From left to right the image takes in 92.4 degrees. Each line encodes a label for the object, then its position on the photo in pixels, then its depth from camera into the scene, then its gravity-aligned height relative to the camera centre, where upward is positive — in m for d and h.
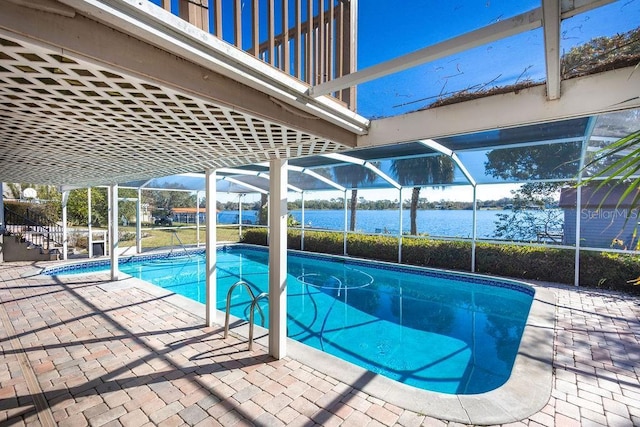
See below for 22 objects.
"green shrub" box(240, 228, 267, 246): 16.53 -1.55
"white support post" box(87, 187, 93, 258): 11.28 -1.06
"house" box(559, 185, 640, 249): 10.04 -0.31
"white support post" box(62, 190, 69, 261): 10.78 -0.91
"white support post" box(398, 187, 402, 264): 11.45 -1.04
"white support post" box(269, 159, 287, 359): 4.25 -0.68
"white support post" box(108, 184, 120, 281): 8.12 -0.56
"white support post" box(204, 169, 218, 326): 5.32 -0.60
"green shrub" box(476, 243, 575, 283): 8.82 -1.57
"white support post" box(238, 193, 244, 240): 17.25 -0.34
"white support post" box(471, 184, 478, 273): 9.94 -0.68
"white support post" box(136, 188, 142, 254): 12.95 -0.82
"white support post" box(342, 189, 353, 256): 12.98 -0.86
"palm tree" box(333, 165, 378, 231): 10.58 +1.24
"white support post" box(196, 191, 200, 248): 15.13 -0.06
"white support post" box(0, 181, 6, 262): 10.03 -0.71
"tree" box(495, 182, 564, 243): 11.53 -0.17
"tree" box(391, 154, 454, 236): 9.38 +1.28
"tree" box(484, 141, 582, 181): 8.09 +1.36
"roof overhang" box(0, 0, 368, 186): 1.39 +0.74
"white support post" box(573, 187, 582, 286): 7.90 -1.11
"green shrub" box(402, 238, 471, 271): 10.65 -1.58
